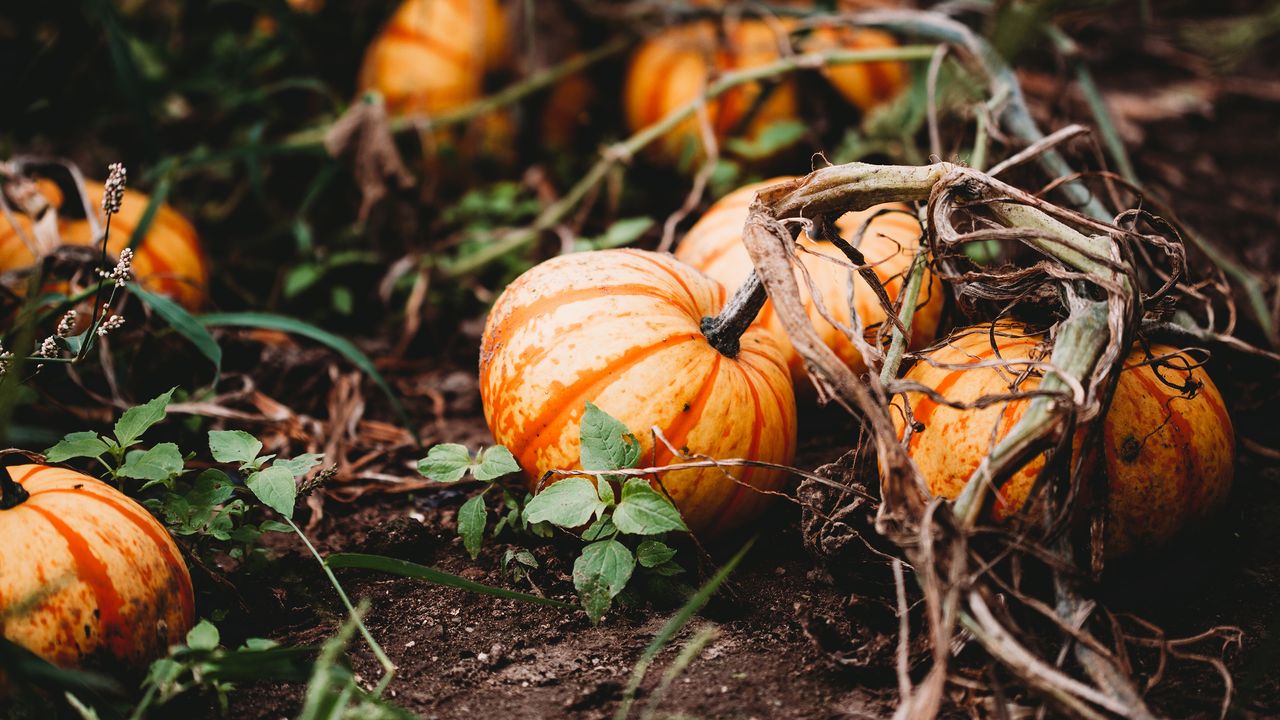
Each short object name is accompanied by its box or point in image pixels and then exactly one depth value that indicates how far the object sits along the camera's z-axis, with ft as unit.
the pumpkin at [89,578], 3.11
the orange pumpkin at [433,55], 4.43
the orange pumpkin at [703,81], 4.46
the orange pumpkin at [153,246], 3.81
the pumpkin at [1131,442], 3.26
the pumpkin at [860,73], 4.48
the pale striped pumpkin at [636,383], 3.36
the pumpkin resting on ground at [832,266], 3.65
